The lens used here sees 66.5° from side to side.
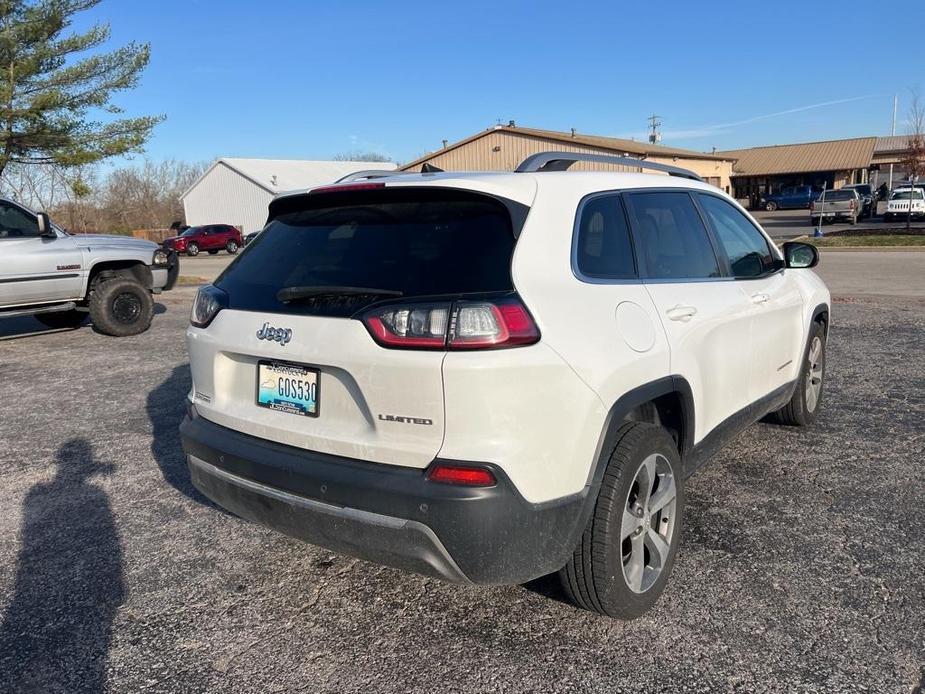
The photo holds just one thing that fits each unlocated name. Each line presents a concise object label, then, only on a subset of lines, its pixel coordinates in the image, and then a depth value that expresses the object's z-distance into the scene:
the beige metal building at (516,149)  37.72
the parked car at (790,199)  48.16
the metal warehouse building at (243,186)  50.66
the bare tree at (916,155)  29.17
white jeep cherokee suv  2.24
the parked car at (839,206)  32.31
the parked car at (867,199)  36.41
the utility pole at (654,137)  75.17
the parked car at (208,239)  35.75
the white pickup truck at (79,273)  8.40
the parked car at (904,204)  29.62
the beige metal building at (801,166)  54.34
